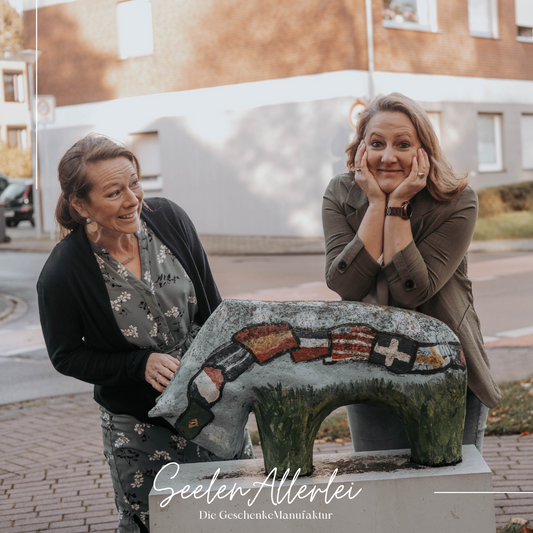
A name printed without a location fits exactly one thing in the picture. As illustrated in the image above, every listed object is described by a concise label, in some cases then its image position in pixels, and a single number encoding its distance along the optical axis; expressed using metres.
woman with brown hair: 2.53
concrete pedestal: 2.05
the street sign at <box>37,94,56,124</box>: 17.11
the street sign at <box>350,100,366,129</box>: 14.48
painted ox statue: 2.09
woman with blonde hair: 2.22
